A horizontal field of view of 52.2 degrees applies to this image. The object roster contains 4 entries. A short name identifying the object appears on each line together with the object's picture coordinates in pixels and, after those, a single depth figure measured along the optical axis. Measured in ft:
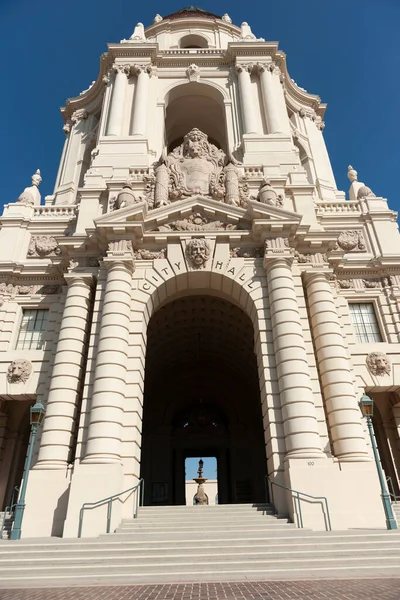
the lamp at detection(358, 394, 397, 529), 43.01
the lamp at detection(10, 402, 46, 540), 43.47
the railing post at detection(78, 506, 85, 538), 42.63
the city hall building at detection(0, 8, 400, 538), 49.42
